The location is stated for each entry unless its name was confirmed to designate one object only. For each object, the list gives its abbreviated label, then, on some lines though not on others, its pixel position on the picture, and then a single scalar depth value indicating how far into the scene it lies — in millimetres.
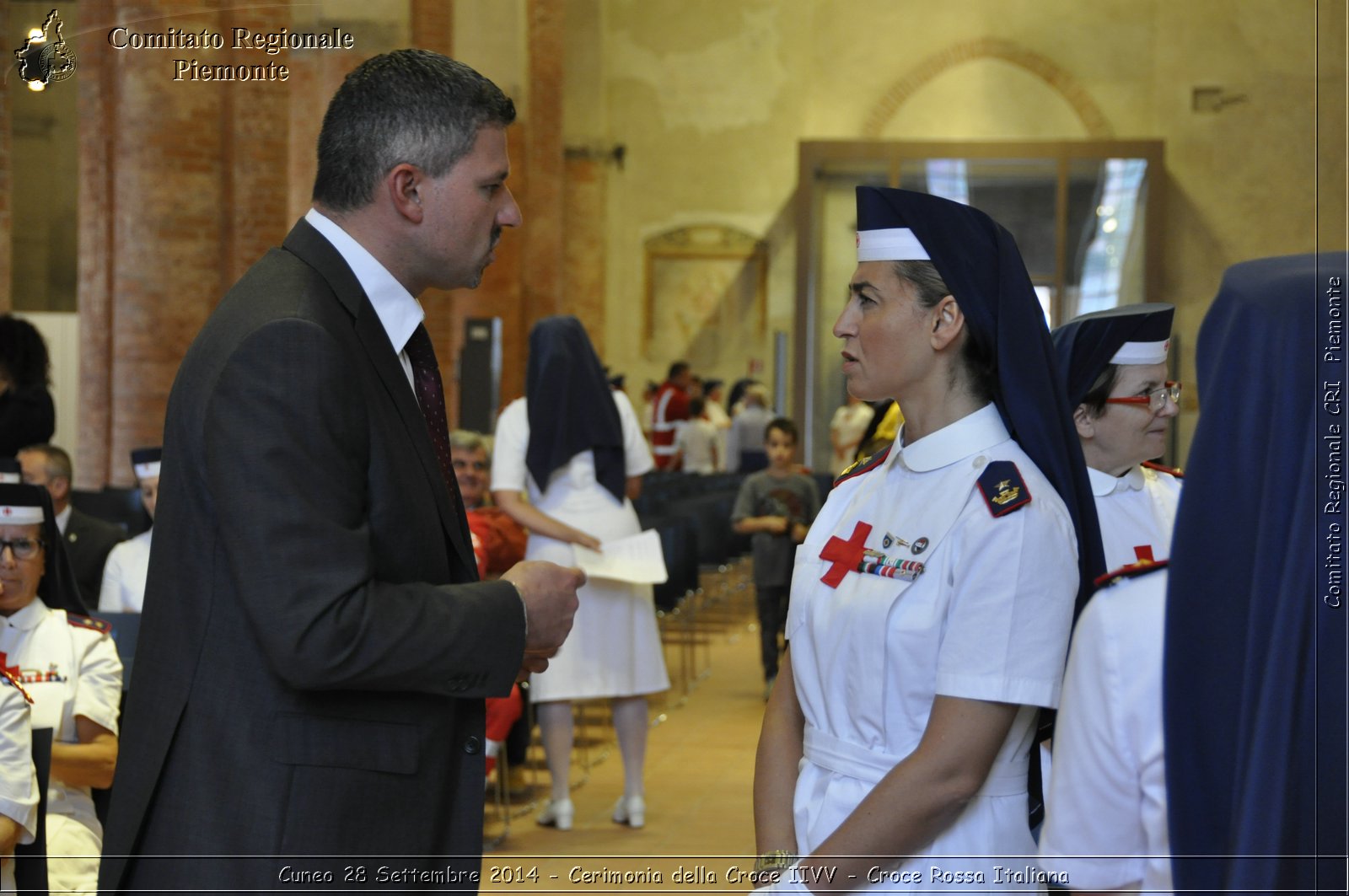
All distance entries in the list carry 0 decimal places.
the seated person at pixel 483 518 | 6730
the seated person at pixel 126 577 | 5742
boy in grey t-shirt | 9289
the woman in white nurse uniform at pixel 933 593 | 2102
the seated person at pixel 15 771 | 3283
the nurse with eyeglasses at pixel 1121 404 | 3246
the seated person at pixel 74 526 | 6695
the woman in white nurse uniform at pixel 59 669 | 3975
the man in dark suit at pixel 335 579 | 1858
